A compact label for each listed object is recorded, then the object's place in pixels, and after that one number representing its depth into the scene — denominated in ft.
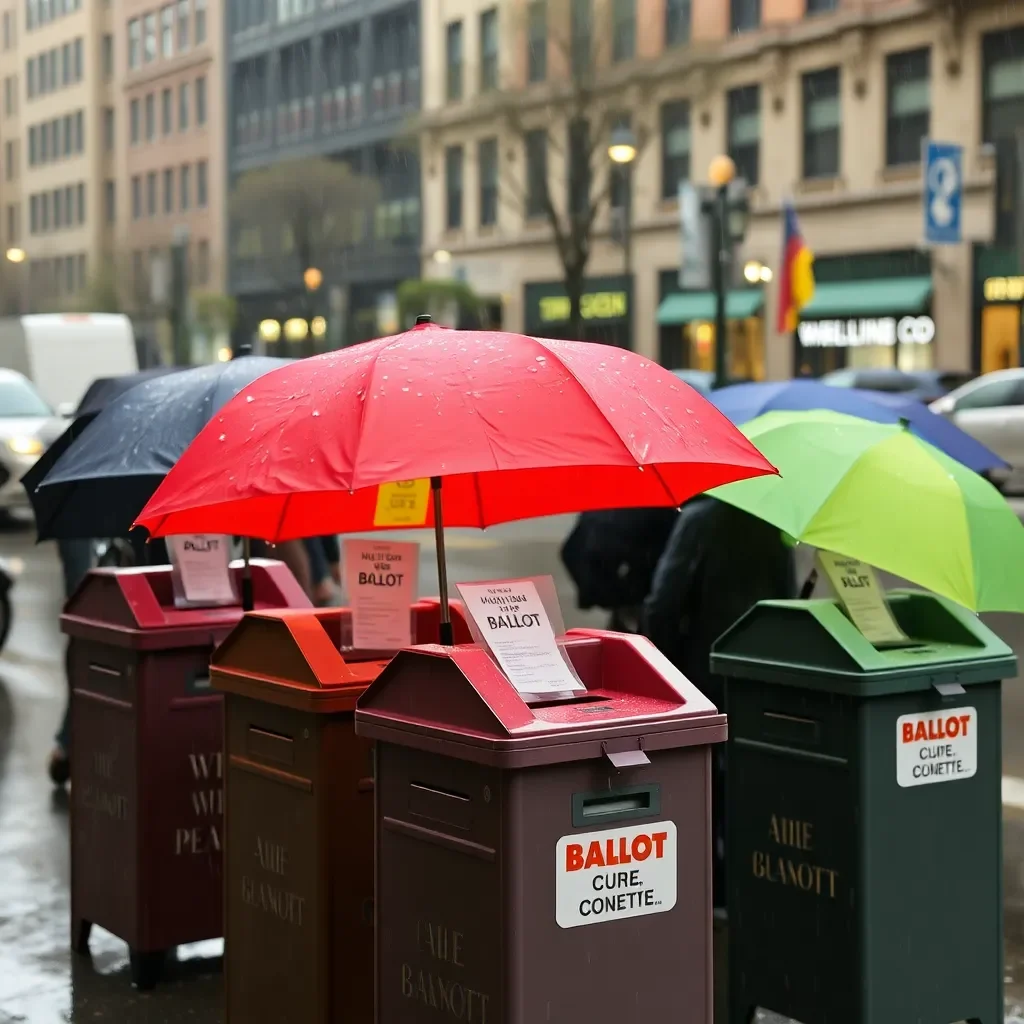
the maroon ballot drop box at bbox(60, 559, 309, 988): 18.85
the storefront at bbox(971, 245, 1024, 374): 118.62
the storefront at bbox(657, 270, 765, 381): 140.15
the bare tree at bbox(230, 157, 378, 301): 180.14
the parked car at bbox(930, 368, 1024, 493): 76.89
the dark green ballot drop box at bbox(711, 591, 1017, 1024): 15.51
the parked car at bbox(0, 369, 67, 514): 71.87
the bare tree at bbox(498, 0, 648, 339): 136.67
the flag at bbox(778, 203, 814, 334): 100.63
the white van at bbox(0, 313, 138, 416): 100.83
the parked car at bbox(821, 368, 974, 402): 90.63
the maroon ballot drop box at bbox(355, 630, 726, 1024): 12.41
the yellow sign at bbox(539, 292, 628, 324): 154.81
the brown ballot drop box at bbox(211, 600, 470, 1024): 15.25
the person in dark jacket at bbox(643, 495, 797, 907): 21.27
